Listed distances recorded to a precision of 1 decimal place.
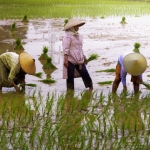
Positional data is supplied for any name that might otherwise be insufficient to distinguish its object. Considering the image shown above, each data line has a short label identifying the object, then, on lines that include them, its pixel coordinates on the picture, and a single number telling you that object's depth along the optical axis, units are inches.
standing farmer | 463.7
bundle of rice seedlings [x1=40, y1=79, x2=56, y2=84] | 533.1
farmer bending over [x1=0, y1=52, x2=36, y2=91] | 448.7
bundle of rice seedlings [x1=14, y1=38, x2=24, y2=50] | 768.2
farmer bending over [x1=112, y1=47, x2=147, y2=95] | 430.5
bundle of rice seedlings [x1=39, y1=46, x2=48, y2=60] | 689.0
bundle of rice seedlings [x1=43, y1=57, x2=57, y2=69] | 620.4
